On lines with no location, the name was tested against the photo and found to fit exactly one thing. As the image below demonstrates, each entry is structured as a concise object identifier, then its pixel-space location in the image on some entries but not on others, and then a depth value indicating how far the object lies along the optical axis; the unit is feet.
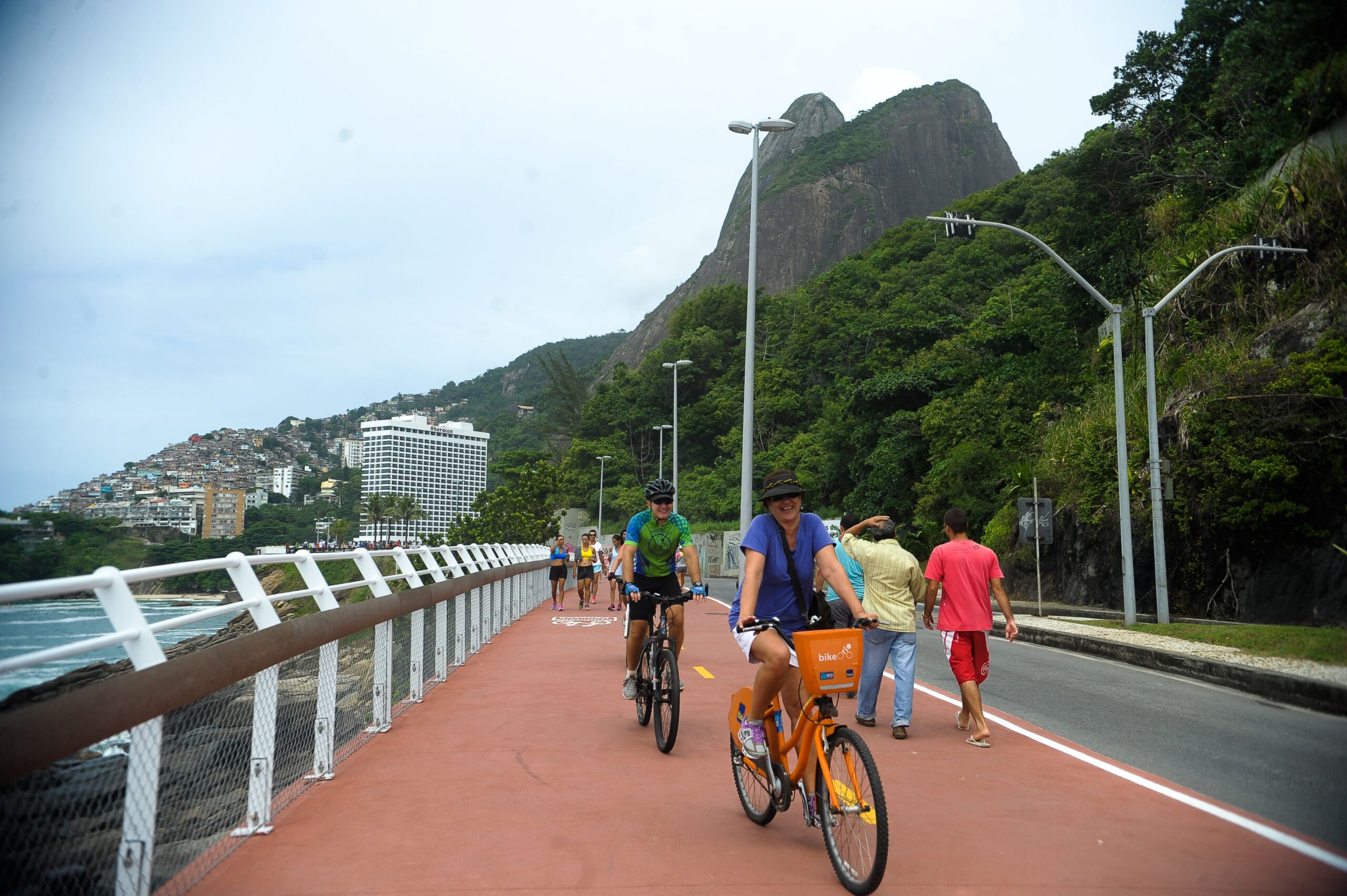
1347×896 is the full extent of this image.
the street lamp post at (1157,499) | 64.08
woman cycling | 17.48
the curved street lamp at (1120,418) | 60.59
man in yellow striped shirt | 29.19
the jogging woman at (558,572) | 84.84
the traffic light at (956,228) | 59.62
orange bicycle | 14.39
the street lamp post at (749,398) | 79.15
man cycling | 28.76
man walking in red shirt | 27.37
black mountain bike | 25.03
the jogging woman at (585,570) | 83.61
